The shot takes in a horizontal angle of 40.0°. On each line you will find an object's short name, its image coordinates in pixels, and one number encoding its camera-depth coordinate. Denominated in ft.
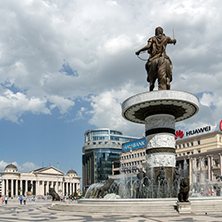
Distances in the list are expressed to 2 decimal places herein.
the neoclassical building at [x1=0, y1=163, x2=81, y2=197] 438.40
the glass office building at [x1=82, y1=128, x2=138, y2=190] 399.85
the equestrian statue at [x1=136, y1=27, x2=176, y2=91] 79.05
